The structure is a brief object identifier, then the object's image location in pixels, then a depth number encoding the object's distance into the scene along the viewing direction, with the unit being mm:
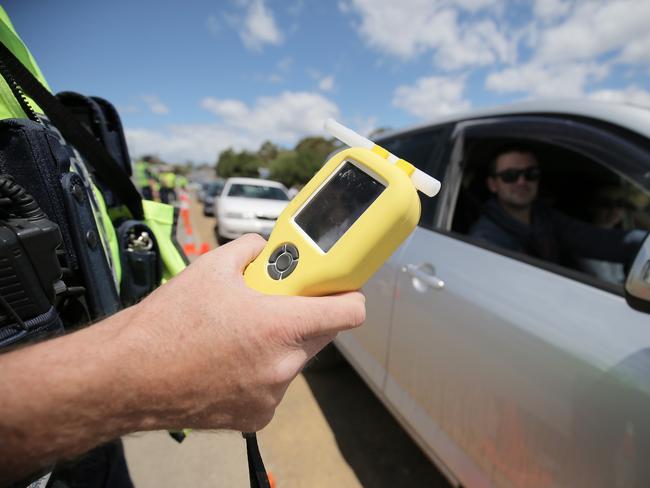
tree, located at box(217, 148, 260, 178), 57666
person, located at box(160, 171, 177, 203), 15222
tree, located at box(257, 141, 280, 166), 69500
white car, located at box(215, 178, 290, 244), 7664
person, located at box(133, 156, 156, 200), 9922
